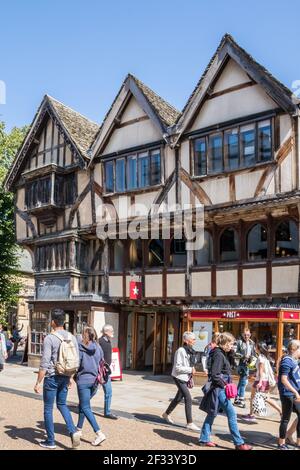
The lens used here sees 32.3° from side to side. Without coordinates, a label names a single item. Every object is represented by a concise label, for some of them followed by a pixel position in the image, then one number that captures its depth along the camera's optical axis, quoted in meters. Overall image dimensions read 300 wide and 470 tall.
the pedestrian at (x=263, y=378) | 9.90
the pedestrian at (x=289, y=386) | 7.73
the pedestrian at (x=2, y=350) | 12.44
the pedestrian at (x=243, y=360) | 12.35
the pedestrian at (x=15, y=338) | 25.56
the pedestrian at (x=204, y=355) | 8.41
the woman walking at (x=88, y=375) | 7.73
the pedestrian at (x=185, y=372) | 9.17
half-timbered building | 14.94
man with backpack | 7.46
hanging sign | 18.12
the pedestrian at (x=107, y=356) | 10.04
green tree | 26.28
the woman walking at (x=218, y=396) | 7.56
